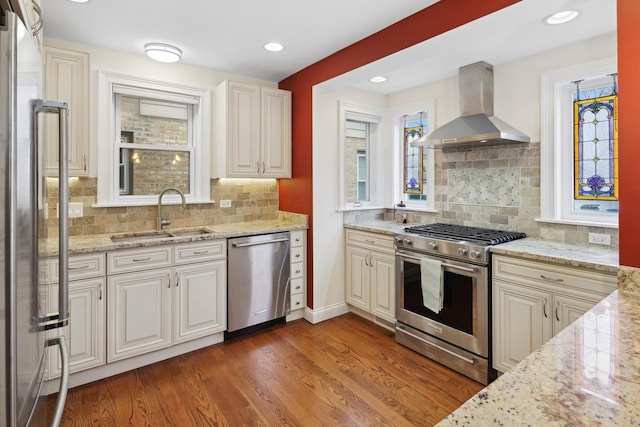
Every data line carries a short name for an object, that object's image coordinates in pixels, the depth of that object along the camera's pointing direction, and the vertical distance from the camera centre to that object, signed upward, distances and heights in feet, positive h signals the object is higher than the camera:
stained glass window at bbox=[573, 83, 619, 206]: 8.66 +1.67
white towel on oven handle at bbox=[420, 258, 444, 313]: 9.04 -1.82
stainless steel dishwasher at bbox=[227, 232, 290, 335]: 10.36 -2.02
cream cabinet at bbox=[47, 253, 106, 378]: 7.77 -2.25
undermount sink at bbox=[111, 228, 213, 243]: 9.91 -0.62
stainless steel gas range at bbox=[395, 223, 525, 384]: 8.28 -2.06
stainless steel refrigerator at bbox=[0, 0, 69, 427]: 2.28 -0.05
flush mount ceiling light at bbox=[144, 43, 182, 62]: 9.34 +4.24
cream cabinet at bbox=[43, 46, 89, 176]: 8.39 +2.91
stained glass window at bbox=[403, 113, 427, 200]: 13.01 +1.95
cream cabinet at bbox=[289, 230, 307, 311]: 11.64 -1.80
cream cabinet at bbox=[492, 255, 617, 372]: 6.80 -1.79
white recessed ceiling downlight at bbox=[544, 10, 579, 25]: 7.24 +4.05
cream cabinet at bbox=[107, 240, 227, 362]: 8.54 -2.13
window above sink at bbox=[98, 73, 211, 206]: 9.95 +2.20
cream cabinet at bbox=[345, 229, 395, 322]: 10.89 -1.94
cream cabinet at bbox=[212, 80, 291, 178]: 11.11 +2.63
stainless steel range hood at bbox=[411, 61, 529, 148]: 9.45 +2.63
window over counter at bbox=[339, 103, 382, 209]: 13.14 +2.09
